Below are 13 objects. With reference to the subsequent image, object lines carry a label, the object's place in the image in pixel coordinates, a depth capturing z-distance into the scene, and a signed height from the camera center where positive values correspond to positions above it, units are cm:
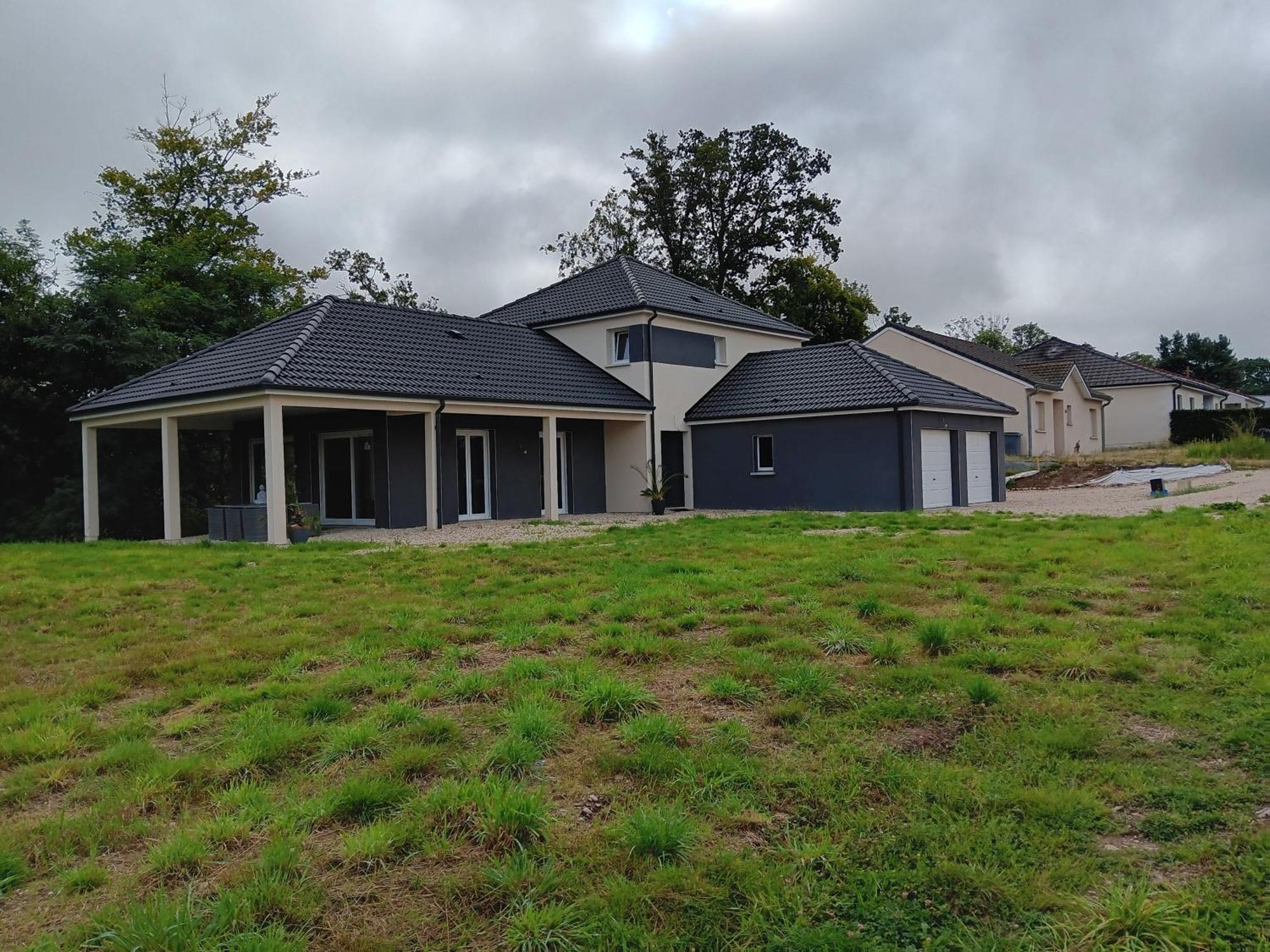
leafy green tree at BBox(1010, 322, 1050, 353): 8375 +1312
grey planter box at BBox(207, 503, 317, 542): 1723 -43
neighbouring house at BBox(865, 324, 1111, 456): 3675 +398
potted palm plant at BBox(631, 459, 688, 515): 2262 +5
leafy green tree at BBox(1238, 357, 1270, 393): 9860 +1095
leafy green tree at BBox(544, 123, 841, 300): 4309 +1325
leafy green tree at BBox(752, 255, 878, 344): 4272 +860
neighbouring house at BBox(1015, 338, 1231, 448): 4644 +436
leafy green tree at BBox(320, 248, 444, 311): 4428 +1073
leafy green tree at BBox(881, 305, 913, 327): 5672 +1032
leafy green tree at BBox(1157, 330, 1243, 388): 7344 +898
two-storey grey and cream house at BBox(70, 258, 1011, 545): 1811 +191
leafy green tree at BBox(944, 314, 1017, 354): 7625 +1260
